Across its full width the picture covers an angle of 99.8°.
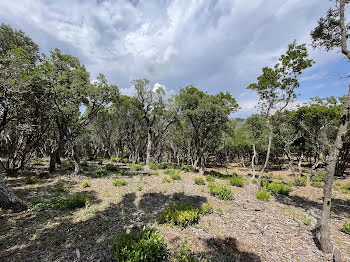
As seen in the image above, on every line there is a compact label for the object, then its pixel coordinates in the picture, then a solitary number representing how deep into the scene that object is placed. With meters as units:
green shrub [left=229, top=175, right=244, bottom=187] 12.98
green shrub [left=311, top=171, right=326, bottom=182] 19.00
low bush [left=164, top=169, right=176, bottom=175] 16.84
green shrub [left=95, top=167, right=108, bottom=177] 14.03
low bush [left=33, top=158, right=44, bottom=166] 18.50
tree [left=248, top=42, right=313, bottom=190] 8.91
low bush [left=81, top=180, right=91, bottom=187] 10.38
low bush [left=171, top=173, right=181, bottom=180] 13.85
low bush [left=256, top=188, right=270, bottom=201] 9.46
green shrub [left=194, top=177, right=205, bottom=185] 12.73
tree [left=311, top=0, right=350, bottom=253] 4.69
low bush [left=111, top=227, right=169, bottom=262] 3.53
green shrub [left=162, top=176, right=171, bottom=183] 12.71
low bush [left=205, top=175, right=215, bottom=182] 14.11
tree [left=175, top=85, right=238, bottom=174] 15.73
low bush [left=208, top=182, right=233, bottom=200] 9.14
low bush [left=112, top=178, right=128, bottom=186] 11.05
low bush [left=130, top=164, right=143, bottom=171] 18.54
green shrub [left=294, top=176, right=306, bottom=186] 15.93
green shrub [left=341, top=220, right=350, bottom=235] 6.03
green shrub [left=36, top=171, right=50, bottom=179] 12.09
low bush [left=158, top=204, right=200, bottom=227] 5.74
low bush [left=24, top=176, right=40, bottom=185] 10.25
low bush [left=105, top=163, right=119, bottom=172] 16.94
